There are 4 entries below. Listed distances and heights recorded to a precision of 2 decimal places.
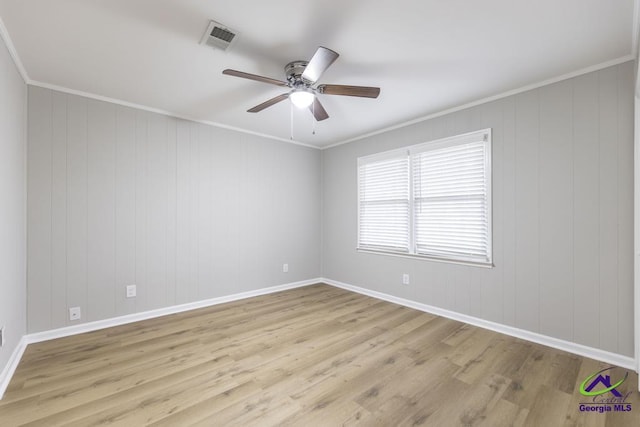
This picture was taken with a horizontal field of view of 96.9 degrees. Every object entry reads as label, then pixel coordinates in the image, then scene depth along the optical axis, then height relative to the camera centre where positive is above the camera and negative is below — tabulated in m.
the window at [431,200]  3.15 +0.17
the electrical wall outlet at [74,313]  2.88 -1.01
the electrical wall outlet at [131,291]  3.21 -0.88
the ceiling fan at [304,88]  2.14 +1.01
